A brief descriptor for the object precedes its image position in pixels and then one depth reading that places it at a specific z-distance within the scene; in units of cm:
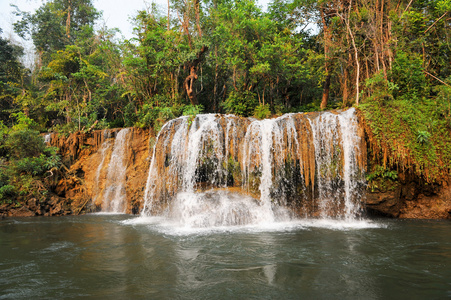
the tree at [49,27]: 2320
